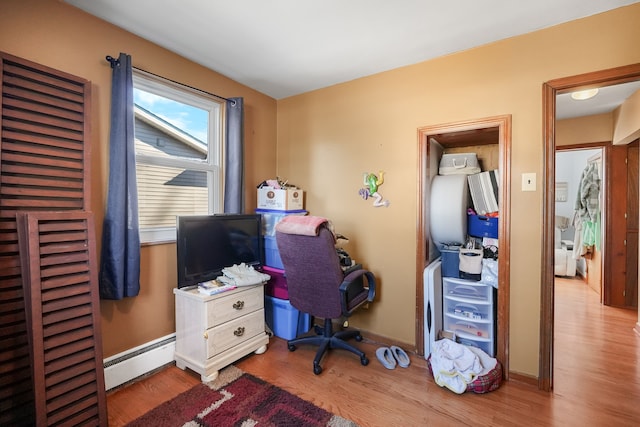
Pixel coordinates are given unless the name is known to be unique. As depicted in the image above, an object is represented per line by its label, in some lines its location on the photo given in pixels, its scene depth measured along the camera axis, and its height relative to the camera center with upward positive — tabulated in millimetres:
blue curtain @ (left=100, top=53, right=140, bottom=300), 1831 +45
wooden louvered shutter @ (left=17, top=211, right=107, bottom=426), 1377 -533
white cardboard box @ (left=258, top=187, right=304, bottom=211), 2748 +105
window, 2160 +473
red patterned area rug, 1605 -1189
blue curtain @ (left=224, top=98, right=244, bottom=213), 2594 +471
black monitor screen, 2098 -277
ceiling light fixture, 2757 +1105
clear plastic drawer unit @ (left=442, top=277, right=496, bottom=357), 2174 -823
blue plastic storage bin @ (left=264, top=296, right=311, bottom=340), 2570 -1012
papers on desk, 2031 -570
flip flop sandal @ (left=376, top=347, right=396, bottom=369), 2184 -1184
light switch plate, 1954 +178
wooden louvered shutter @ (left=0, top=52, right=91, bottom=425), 1442 +226
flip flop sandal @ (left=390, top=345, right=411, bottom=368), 2209 -1185
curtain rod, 1864 +1013
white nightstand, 1983 -874
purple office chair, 1976 -539
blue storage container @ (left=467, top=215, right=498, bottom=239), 2262 -149
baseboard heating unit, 1874 -1051
